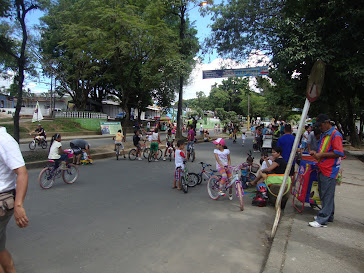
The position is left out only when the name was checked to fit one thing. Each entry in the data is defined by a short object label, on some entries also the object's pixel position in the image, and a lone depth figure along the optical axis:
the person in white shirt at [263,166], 6.32
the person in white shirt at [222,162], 6.05
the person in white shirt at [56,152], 7.40
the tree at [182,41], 18.28
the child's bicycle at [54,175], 7.02
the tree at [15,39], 9.50
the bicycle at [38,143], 14.26
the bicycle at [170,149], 12.54
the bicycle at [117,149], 12.58
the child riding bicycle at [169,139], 12.63
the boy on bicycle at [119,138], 12.48
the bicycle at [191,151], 12.29
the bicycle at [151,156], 12.01
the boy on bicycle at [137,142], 12.48
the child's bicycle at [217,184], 5.97
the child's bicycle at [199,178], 7.76
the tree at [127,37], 14.88
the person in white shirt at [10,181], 2.33
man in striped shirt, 4.25
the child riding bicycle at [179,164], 7.16
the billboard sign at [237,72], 15.21
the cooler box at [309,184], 4.91
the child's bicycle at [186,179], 6.83
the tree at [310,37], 10.29
